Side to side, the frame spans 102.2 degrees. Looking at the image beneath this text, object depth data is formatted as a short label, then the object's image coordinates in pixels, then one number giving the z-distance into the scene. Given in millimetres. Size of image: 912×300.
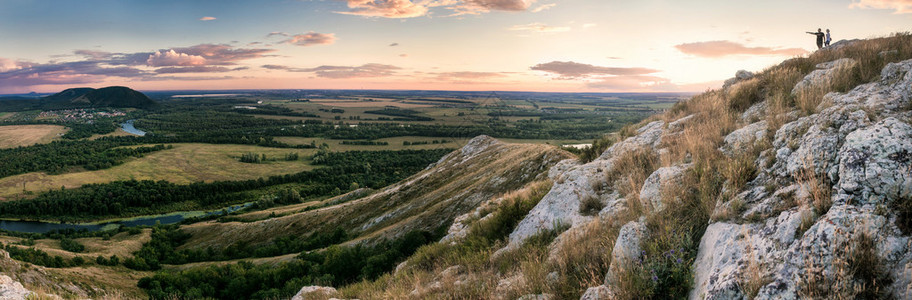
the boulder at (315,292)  11992
